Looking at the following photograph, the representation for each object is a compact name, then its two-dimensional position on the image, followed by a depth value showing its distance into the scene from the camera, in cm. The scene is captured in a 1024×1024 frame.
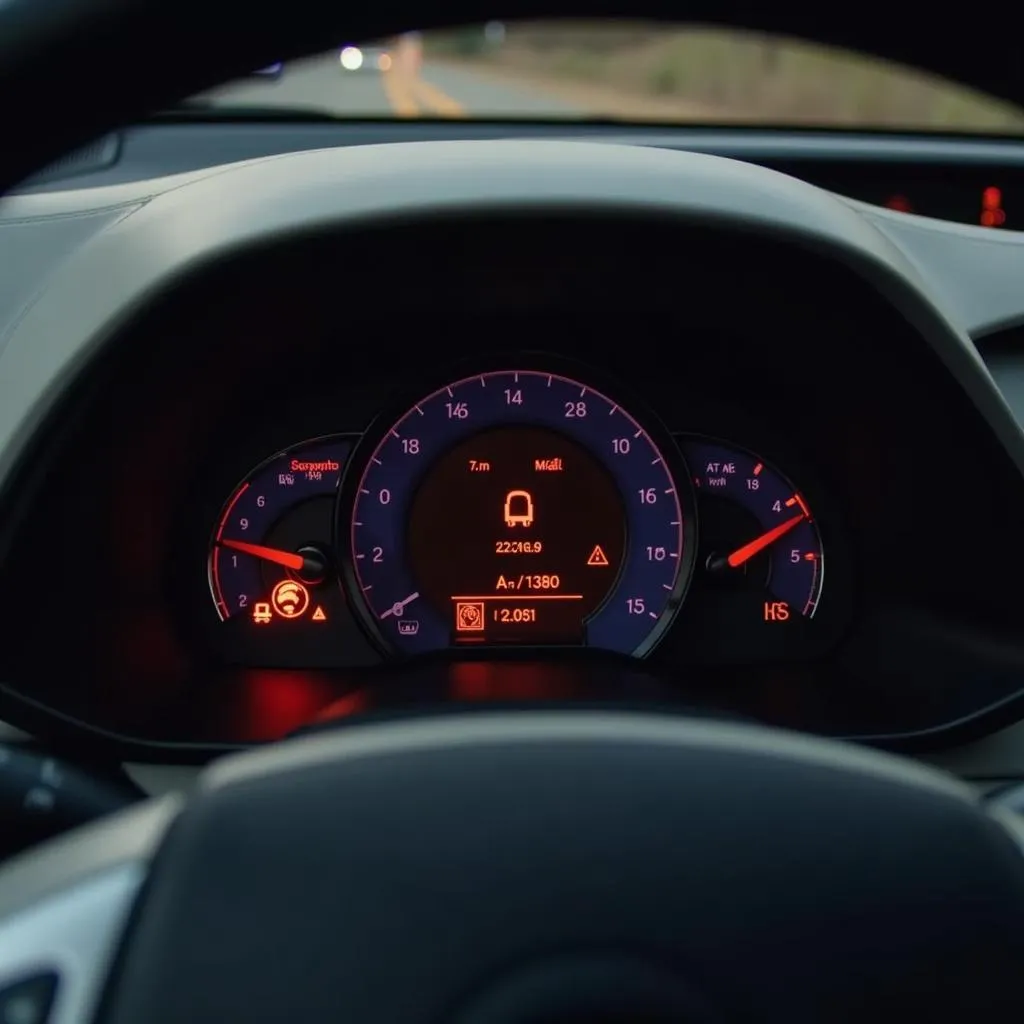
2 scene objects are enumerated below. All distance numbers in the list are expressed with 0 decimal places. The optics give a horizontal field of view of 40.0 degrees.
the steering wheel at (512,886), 19
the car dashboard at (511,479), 38
